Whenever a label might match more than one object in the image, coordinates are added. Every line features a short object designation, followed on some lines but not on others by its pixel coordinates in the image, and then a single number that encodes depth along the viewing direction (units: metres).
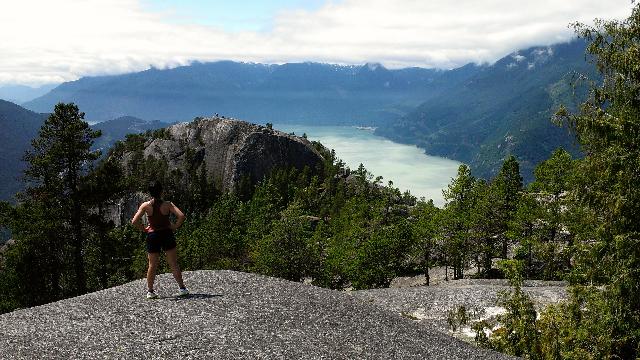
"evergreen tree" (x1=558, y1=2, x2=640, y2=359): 15.59
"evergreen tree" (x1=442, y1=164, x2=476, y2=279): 58.50
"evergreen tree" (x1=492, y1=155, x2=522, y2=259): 60.00
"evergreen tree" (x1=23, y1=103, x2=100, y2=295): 39.88
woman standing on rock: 17.22
